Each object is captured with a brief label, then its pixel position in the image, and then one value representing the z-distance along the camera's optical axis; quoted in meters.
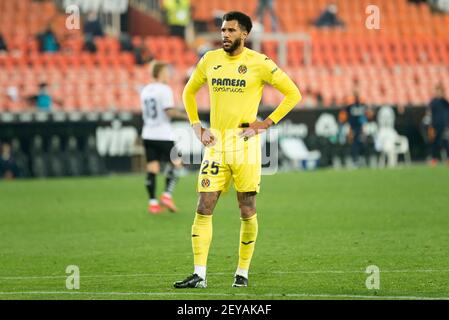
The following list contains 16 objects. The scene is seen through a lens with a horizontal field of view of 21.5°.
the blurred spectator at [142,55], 30.70
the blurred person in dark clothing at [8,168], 25.89
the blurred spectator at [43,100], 27.06
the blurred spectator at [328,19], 36.06
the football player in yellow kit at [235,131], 10.09
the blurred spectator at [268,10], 33.47
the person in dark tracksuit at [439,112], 27.55
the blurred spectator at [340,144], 28.30
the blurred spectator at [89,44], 30.39
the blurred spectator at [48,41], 29.91
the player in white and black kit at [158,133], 17.62
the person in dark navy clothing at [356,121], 27.39
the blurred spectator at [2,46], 29.38
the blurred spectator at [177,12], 33.41
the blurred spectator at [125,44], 31.12
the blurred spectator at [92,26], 31.08
